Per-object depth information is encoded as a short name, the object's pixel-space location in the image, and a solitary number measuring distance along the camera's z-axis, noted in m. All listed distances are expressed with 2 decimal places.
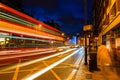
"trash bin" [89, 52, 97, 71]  4.85
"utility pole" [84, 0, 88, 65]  6.42
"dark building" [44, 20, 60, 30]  36.74
